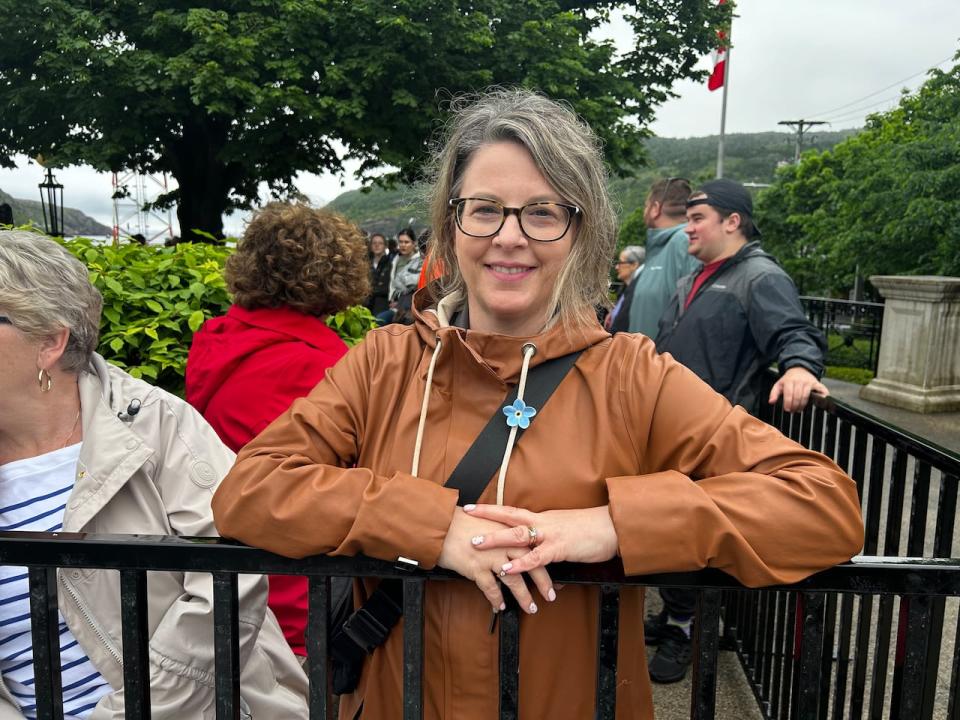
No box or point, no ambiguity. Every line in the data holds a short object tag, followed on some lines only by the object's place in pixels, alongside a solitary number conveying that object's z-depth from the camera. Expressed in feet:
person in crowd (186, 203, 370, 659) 9.18
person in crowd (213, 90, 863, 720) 4.30
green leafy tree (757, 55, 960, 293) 48.96
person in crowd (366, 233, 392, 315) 36.47
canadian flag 73.31
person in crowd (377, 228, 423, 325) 26.02
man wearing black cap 10.78
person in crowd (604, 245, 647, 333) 18.54
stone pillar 29.94
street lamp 53.57
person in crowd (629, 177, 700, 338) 15.57
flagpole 100.83
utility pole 229.86
